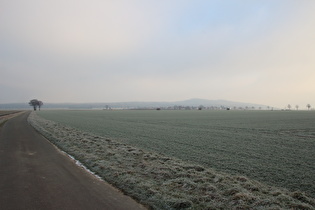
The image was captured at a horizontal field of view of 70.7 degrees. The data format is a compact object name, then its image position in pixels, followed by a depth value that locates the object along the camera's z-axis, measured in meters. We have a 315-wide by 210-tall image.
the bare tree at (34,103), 185.52
